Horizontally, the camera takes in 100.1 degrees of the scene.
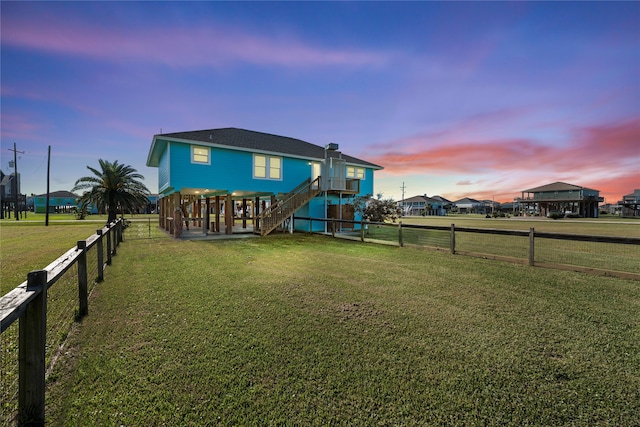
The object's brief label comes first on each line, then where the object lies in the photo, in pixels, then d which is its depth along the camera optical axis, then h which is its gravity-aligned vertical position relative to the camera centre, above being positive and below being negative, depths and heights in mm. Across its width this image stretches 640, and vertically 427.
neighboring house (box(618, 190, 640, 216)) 54212 +1253
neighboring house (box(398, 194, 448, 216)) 77625 +2477
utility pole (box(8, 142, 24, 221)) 32969 +6961
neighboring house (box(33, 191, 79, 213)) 61469 +2153
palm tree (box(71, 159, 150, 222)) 18188 +1681
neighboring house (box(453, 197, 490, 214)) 92875 +2859
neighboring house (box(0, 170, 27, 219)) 42684 +3231
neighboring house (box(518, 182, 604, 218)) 48625 +2924
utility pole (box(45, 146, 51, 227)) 26547 +4834
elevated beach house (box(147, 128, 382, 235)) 14562 +2506
